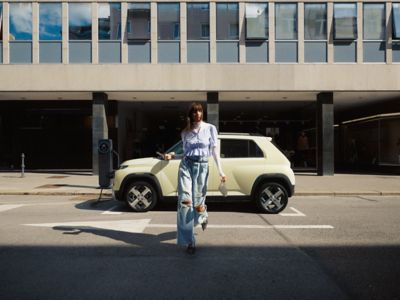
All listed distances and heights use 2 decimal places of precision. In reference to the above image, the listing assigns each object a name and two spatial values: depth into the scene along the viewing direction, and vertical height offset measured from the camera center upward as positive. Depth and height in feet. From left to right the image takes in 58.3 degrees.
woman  14.60 -1.10
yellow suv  24.18 -2.00
